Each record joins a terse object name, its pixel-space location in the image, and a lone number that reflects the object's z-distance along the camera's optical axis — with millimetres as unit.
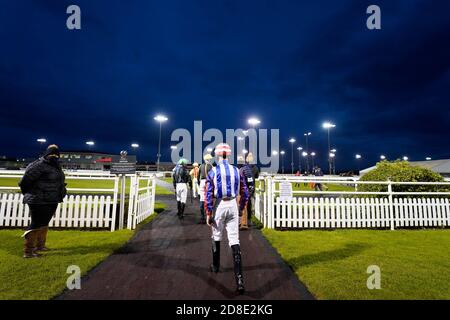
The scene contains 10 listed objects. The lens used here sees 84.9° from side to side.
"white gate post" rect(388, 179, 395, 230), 8164
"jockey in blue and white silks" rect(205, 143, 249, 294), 4027
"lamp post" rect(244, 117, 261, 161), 21312
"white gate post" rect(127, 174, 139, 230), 7668
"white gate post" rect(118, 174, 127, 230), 7594
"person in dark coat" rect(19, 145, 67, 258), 4953
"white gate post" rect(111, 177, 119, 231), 7449
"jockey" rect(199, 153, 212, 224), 8634
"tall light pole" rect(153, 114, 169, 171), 32456
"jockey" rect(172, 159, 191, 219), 9211
